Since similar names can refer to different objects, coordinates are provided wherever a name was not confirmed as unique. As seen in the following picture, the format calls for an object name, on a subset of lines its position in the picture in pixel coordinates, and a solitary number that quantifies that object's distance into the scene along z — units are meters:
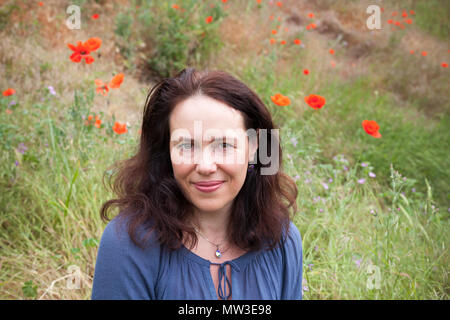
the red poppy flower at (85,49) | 2.33
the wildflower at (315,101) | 2.58
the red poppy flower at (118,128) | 2.32
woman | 1.18
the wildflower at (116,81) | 2.34
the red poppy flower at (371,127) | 2.45
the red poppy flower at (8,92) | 2.42
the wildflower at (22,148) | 2.51
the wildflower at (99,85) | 2.41
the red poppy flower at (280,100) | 2.51
